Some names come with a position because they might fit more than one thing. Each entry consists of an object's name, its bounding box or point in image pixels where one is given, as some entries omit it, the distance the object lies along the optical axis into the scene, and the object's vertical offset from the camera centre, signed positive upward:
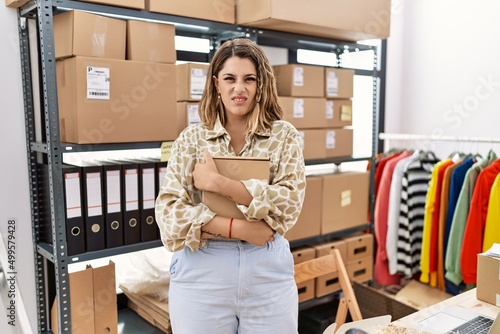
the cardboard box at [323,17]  2.12 +0.49
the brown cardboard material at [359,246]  2.77 -0.80
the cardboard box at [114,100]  1.79 +0.06
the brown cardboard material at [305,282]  2.53 -0.91
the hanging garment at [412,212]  2.96 -0.62
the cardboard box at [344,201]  2.64 -0.51
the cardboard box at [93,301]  1.88 -0.77
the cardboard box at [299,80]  2.50 +0.20
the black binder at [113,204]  1.92 -0.37
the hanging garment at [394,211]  3.00 -0.62
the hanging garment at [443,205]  2.79 -0.54
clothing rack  2.79 -0.15
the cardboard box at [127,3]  1.80 +0.45
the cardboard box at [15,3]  1.87 +0.47
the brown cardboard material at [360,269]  2.79 -0.95
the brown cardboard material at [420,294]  2.82 -1.13
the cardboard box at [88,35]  1.78 +0.32
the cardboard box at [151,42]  1.93 +0.32
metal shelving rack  1.72 -0.07
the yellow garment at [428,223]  2.84 -0.67
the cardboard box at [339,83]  2.69 +0.20
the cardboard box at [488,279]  1.57 -0.56
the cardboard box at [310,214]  2.52 -0.55
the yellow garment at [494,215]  2.53 -0.55
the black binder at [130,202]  1.97 -0.37
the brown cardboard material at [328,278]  2.61 -0.93
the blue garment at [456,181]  2.77 -0.39
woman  1.41 -0.30
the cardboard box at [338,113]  2.72 +0.02
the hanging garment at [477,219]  2.59 -0.59
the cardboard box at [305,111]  2.47 +0.03
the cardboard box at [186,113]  2.13 +0.01
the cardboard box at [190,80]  2.13 +0.17
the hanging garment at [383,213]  3.07 -0.65
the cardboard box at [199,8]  1.95 +0.48
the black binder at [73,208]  1.81 -0.37
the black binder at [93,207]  1.86 -0.37
